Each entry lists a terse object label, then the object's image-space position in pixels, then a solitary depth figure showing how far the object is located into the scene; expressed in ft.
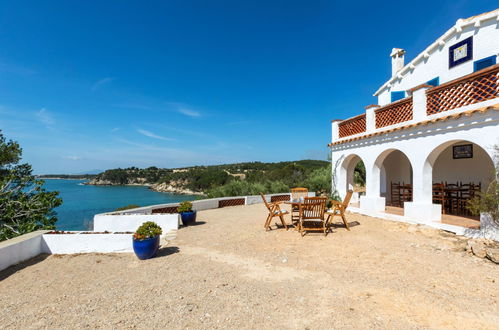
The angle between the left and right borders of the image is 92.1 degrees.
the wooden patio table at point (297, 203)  18.90
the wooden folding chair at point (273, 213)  20.29
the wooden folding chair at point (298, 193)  30.77
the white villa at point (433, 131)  17.11
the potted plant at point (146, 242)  14.39
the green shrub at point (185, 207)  23.09
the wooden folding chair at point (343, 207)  19.54
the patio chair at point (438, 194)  21.66
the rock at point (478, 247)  13.70
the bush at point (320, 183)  41.09
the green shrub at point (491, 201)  14.06
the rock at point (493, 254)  12.87
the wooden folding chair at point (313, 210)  18.63
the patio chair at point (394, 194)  31.26
